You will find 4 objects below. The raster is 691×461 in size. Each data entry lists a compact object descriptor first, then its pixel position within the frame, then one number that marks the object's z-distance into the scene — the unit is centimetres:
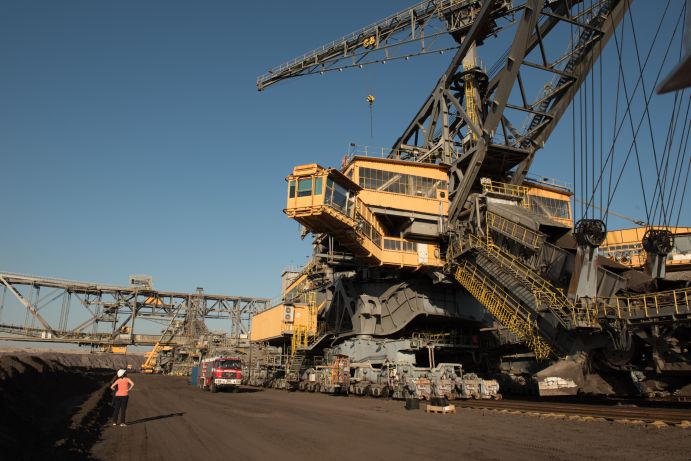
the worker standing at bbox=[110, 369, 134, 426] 1358
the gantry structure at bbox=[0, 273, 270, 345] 6706
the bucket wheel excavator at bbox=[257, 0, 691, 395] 1645
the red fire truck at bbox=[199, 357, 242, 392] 2988
